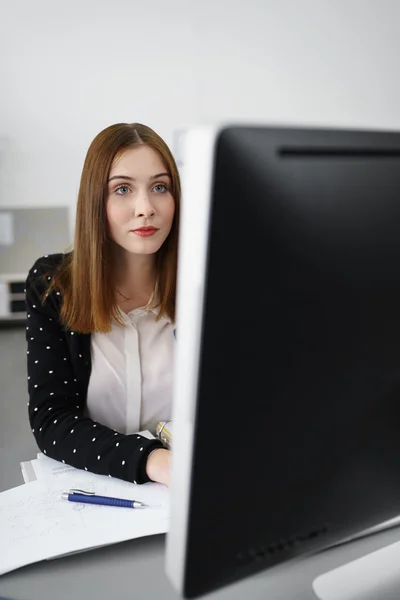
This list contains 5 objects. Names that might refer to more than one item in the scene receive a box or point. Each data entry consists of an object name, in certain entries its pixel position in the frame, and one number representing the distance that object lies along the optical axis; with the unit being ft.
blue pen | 2.74
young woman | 3.87
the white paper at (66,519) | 2.47
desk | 2.27
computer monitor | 1.39
